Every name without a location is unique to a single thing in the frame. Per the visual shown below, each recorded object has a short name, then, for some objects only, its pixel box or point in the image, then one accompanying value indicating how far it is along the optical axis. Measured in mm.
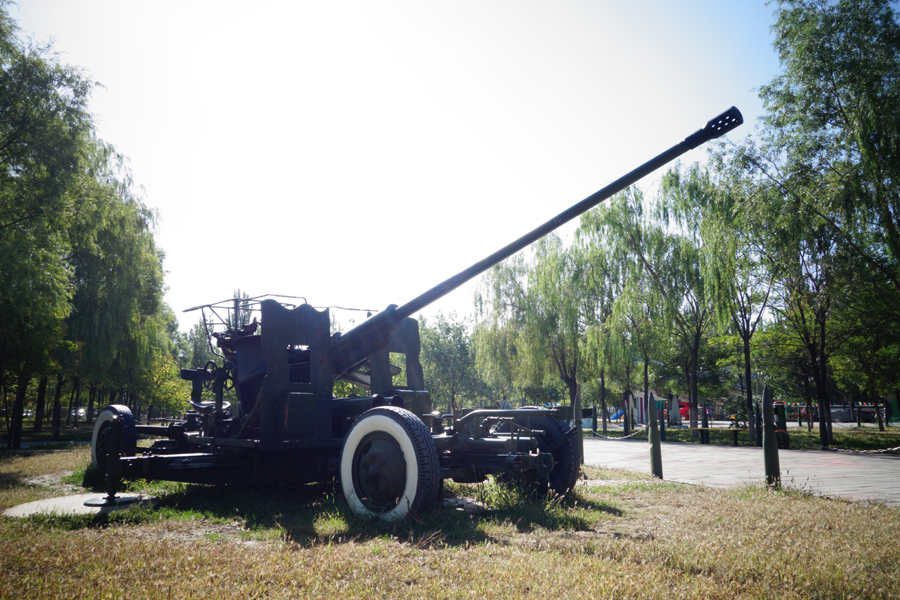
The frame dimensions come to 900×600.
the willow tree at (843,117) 13156
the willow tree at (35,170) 13156
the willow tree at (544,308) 26566
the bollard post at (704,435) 20642
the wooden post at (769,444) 7693
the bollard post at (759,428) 19453
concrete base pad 5812
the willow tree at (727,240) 17766
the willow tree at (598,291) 24906
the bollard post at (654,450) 9408
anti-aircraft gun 5285
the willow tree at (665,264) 22281
